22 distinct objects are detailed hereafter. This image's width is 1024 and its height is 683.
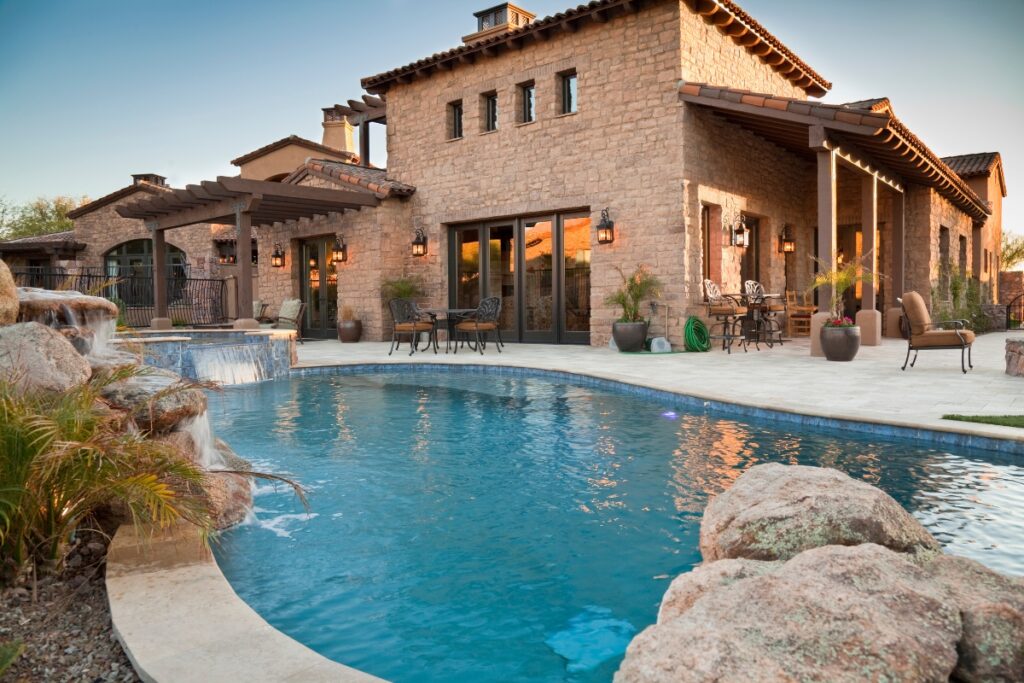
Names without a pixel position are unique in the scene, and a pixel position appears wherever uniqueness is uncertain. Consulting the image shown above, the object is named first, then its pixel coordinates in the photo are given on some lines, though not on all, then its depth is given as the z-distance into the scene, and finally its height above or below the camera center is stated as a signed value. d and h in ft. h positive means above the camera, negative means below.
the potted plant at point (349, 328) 44.19 -0.32
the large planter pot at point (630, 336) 34.47 -0.88
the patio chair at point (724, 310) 34.30 +0.36
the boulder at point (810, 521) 6.12 -1.91
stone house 34.47 +7.91
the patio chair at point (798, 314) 43.89 +0.14
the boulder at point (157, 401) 10.35 -1.15
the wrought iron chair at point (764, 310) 36.81 +0.38
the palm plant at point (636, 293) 34.63 +1.31
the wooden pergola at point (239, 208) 37.22 +7.30
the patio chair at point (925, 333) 24.06 -0.68
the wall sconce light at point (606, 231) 36.09 +4.67
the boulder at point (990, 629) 4.48 -2.13
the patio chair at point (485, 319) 34.71 +0.09
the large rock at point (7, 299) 11.82 +0.52
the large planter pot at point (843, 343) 27.86 -1.13
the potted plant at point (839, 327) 27.91 -0.47
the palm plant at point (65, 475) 6.76 -1.56
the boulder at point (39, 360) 8.94 -0.45
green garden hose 34.40 -0.92
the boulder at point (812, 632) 3.93 -1.96
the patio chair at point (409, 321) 35.12 +0.06
